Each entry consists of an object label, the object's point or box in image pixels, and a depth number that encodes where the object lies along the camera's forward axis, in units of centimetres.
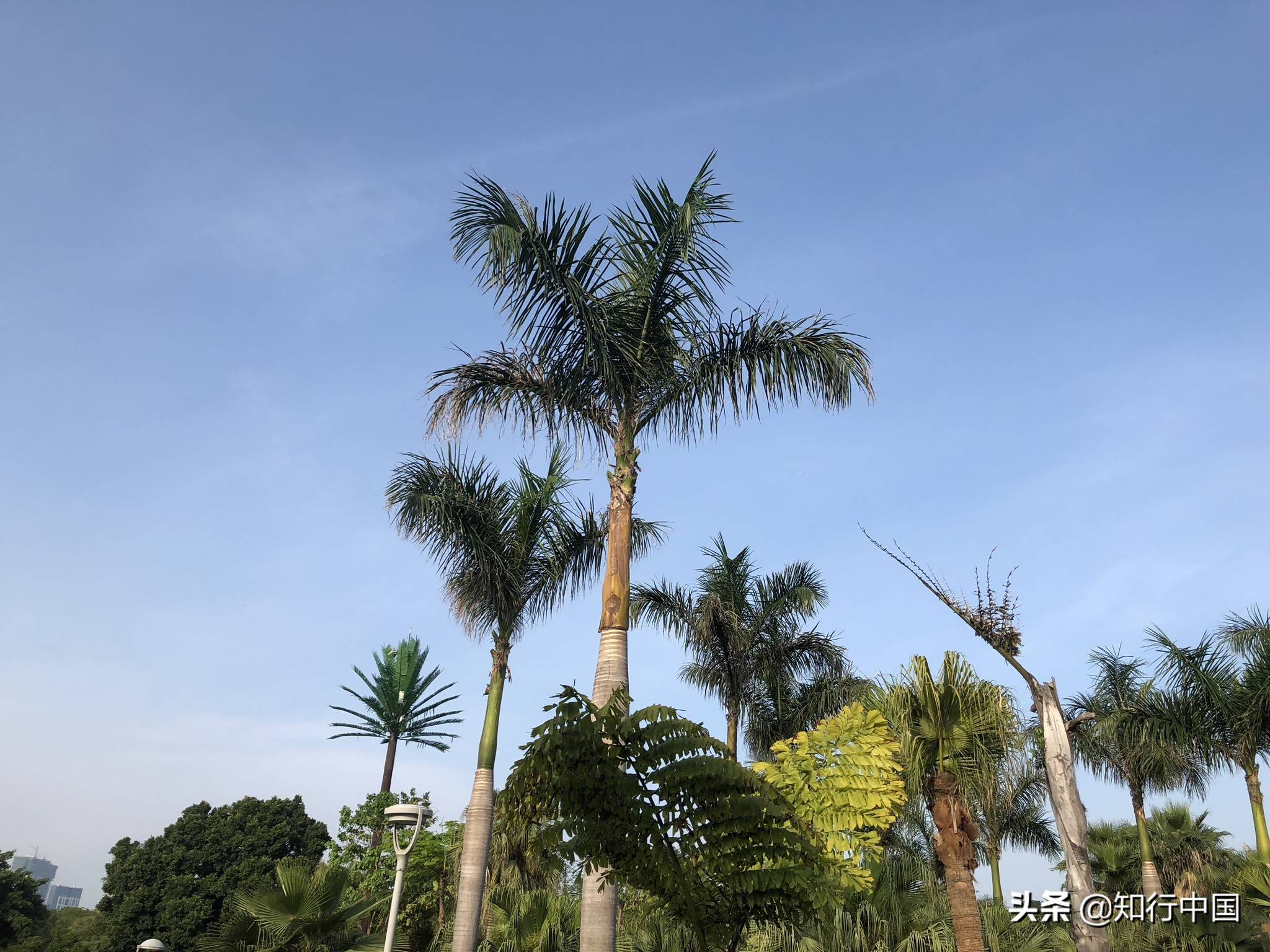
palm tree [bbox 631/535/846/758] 2262
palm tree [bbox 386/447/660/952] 1919
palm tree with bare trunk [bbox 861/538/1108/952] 904
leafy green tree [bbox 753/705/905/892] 1124
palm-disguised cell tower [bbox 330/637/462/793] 4528
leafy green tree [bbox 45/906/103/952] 4659
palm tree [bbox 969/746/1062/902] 1347
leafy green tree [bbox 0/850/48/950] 4888
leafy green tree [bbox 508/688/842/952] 915
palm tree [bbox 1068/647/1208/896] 2389
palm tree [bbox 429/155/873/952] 1286
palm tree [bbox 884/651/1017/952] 1323
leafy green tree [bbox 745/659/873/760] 2442
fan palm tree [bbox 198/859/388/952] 1409
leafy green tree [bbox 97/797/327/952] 4516
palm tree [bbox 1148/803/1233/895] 3188
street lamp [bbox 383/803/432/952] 1381
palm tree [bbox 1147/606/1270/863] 2197
